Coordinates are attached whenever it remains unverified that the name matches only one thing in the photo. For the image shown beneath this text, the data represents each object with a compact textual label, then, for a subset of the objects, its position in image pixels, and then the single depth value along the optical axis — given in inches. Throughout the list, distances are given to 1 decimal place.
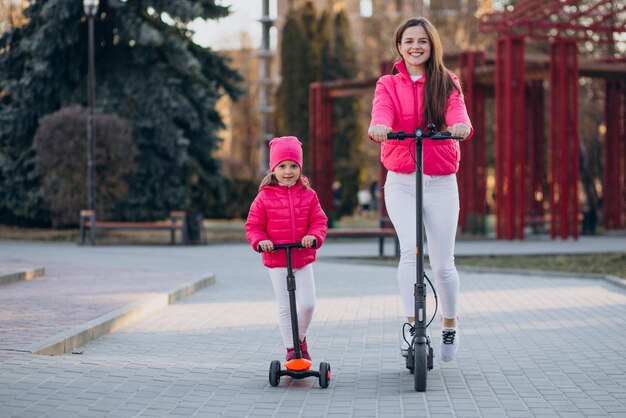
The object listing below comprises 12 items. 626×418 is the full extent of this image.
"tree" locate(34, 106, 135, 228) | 1175.0
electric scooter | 249.9
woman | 265.4
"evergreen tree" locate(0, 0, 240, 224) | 1301.7
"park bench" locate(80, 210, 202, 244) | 1066.7
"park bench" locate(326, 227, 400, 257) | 853.2
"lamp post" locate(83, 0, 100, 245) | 1106.1
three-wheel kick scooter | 259.9
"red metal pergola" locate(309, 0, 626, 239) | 1138.7
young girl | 263.1
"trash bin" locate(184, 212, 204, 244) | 1091.9
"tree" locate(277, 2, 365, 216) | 2133.4
